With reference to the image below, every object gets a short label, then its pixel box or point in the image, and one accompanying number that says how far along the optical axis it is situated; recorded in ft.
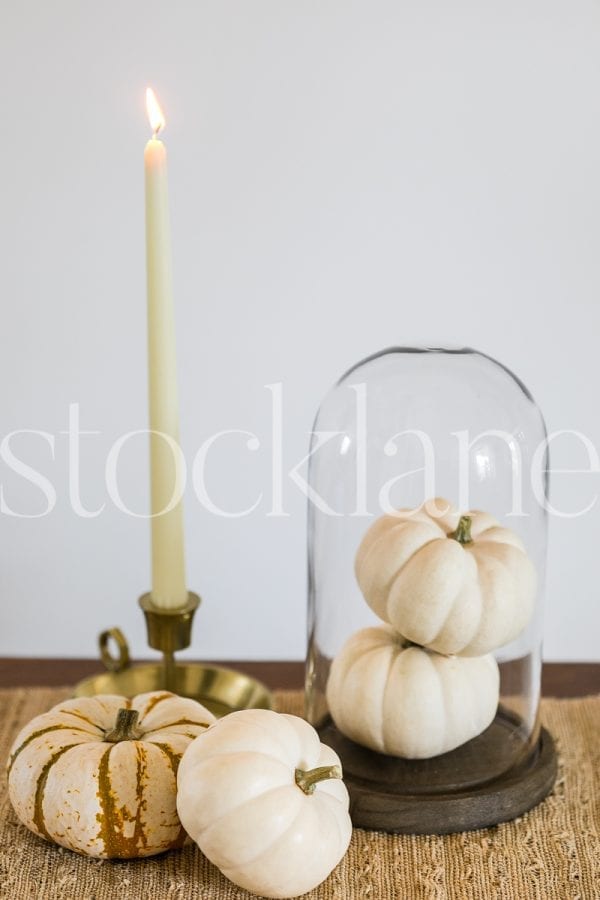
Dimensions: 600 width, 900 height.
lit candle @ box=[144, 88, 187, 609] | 3.96
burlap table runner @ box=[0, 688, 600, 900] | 3.59
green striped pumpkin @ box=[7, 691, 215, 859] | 3.59
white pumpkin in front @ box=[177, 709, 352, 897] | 3.46
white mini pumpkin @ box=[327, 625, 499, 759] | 3.78
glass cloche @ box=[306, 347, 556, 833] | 3.75
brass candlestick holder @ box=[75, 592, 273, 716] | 4.10
